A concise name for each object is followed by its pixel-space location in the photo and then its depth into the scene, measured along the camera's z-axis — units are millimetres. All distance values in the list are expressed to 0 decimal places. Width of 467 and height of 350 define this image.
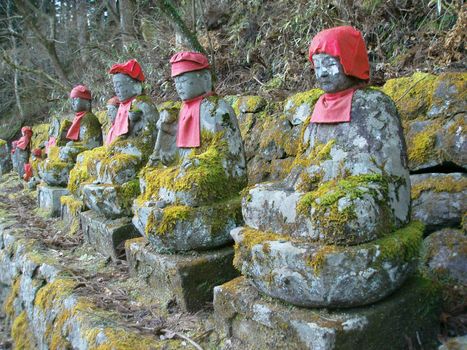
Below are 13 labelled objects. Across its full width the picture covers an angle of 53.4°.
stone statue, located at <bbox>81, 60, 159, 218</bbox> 3898
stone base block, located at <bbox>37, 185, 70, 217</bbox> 5938
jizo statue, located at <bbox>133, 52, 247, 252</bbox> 2809
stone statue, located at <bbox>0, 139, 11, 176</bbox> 11734
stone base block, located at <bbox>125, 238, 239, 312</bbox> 2730
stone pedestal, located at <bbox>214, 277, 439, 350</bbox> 1888
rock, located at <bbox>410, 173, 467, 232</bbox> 2613
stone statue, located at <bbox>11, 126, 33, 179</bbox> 9680
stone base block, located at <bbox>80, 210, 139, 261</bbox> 3863
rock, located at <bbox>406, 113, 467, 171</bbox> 2713
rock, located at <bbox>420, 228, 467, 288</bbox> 2422
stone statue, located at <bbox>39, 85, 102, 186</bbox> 5922
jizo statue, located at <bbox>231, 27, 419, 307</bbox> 1885
